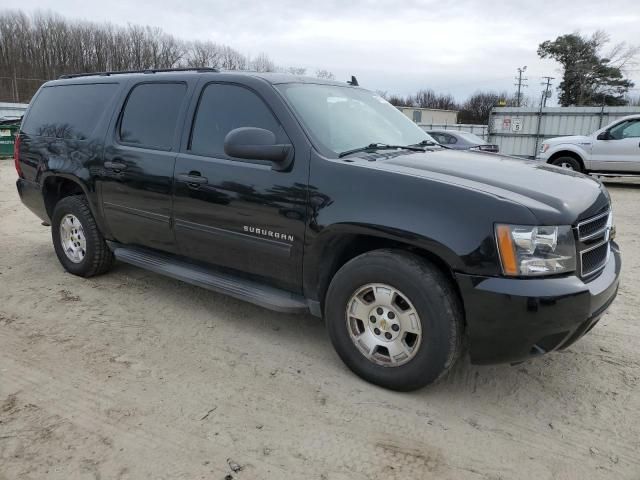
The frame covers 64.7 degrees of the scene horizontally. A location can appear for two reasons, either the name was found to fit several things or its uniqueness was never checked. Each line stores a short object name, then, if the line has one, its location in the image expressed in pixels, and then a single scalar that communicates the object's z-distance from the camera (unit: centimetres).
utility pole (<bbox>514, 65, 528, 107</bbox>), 6469
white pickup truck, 1230
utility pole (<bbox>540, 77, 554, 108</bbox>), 4419
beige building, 5084
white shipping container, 1725
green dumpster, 1823
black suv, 258
